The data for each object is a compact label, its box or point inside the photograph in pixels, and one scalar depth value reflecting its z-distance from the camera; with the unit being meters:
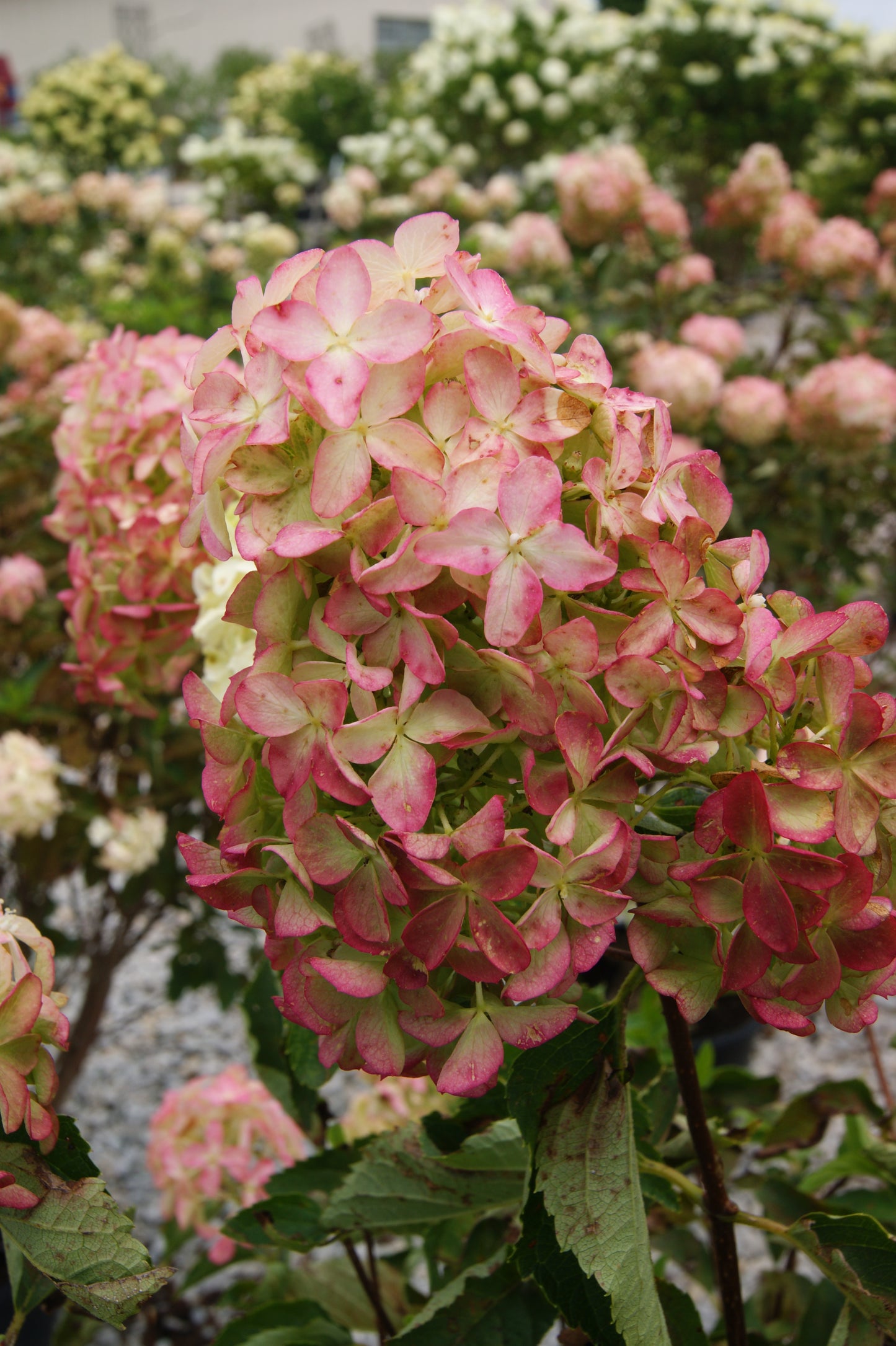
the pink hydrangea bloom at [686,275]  2.44
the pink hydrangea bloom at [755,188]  2.63
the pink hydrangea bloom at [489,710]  0.40
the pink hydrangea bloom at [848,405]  1.93
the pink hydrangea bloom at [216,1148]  1.20
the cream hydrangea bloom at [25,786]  1.45
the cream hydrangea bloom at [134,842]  1.54
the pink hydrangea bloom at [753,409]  2.05
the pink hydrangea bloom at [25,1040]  0.44
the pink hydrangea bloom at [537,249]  2.77
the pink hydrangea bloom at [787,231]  2.46
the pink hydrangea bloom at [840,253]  2.35
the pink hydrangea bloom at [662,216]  2.50
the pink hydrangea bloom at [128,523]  0.84
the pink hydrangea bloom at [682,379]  2.00
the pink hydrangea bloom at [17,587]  1.43
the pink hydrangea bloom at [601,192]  2.44
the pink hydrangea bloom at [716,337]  2.20
